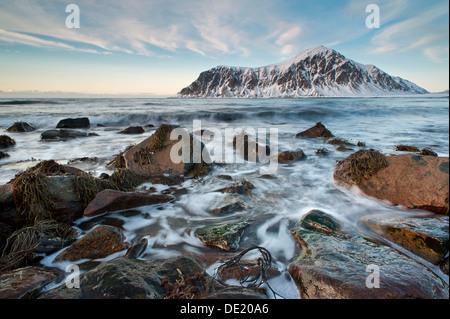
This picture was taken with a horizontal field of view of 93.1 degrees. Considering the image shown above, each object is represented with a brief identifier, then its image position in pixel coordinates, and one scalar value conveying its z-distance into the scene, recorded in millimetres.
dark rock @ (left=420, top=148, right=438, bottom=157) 5996
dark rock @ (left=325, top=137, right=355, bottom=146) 8359
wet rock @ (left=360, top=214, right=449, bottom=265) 2254
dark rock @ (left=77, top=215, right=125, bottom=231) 2943
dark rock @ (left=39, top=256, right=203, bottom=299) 1646
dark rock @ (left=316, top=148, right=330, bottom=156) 7091
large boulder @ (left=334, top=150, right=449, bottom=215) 3152
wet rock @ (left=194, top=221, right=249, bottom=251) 2523
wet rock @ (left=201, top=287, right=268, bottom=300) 1654
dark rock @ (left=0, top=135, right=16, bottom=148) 7927
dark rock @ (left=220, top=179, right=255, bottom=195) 4109
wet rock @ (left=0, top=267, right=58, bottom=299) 1658
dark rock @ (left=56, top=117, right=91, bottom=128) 13444
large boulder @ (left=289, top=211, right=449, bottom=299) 1651
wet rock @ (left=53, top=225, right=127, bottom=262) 2275
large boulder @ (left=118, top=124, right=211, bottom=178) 5027
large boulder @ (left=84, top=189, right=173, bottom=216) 3158
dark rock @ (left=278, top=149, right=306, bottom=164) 6402
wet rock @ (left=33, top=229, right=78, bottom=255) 2357
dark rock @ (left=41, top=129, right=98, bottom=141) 9445
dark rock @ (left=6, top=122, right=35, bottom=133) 11509
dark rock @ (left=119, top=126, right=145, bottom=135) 11336
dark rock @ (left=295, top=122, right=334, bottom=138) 9930
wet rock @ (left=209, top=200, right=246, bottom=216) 3449
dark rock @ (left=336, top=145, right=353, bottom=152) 7582
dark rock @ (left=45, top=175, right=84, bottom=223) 3057
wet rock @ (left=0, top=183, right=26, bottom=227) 2766
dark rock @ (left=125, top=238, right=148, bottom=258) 2371
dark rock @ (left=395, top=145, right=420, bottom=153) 6966
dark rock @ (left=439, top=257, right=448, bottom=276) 2123
